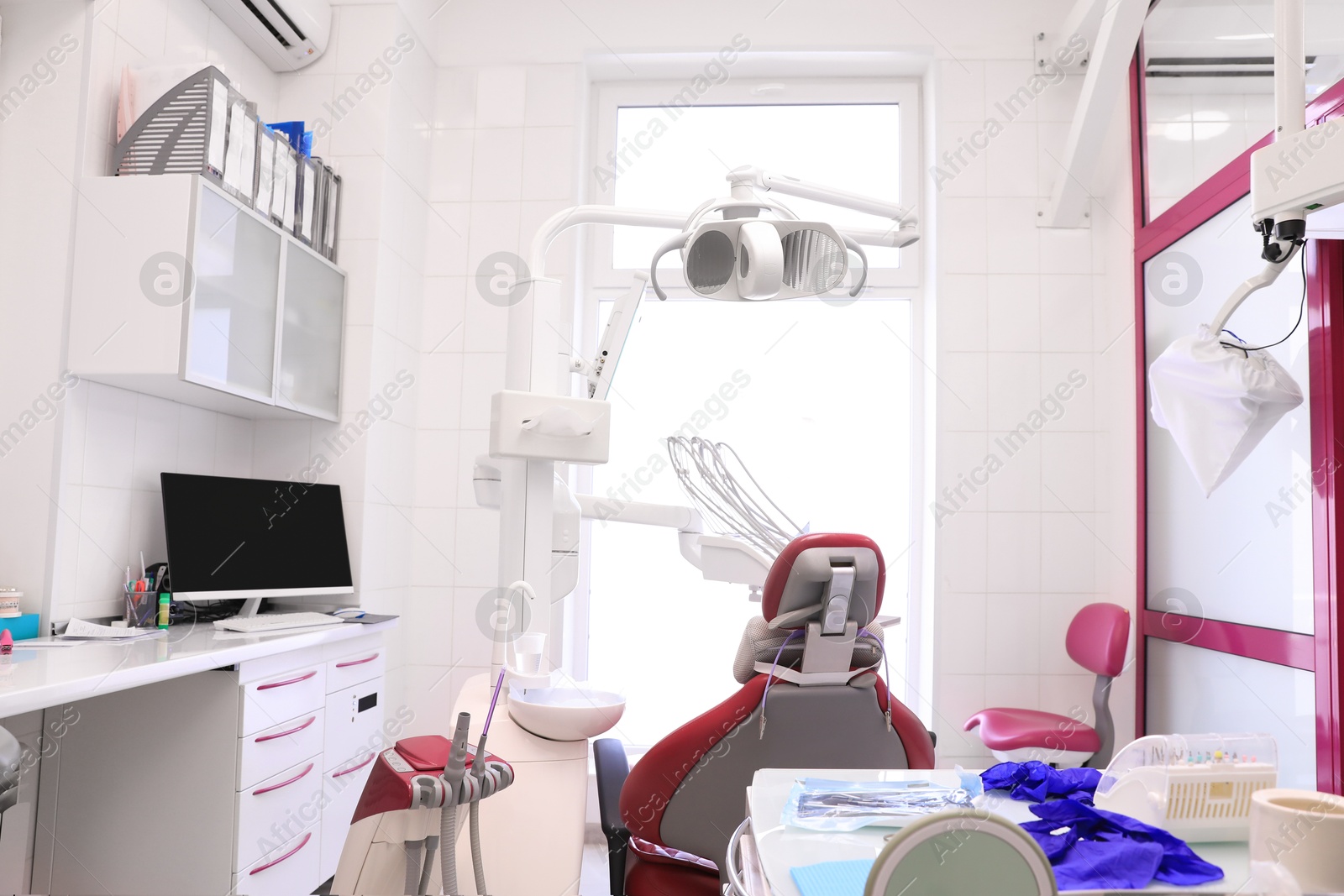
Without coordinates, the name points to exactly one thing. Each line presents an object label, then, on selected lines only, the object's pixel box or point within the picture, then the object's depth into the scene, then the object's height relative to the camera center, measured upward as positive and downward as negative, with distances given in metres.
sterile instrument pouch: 1.14 -0.40
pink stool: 3.03 -0.74
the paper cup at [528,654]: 1.95 -0.34
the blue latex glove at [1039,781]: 1.22 -0.38
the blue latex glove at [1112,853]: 0.93 -0.37
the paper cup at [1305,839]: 0.88 -0.32
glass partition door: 2.19 +0.03
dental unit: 1.76 +0.04
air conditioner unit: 3.21 +1.74
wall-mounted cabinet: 2.48 +0.57
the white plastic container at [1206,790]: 1.07 -0.33
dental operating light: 1.80 +0.53
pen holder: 2.58 -0.35
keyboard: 2.63 -0.40
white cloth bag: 1.97 +0.27
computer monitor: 2.72 -0.15
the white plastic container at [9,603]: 2.26 -0.31
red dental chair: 1.51 -0.36
